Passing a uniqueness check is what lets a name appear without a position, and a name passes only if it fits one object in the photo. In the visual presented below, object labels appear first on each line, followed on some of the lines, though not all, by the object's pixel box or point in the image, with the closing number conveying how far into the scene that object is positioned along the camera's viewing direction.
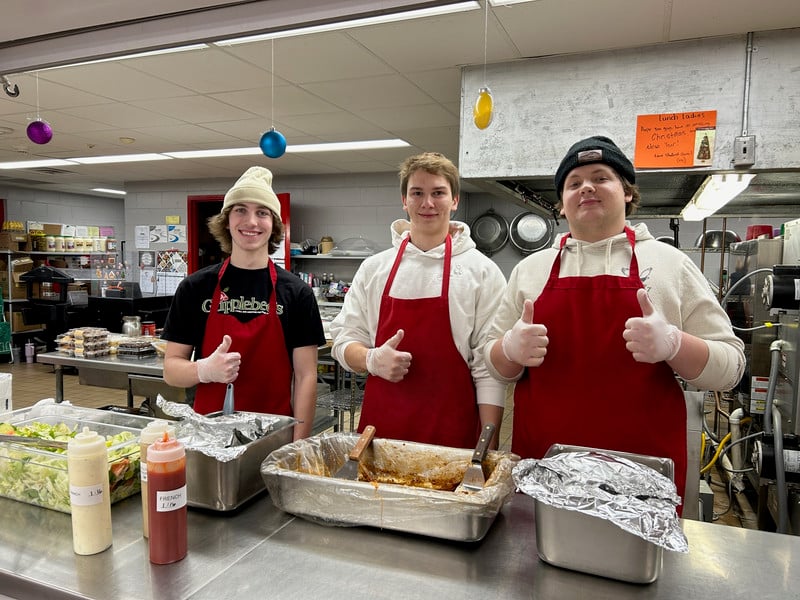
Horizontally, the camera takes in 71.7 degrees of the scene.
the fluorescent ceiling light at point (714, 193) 2.92
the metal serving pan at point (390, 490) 1.11
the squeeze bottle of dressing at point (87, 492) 1.09
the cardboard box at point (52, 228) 9.55
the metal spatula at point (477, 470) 1.22
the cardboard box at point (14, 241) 8.45
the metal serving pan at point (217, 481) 1.25
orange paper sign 2.74
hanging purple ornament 2.50
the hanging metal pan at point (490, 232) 7.39
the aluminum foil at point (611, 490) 0.94
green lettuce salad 1.28
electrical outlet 2.67
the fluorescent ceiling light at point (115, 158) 6.43
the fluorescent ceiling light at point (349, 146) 5.38
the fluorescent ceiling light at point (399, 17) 2.48
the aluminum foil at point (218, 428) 1.31
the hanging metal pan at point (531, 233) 7.20
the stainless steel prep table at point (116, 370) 3.82
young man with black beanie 1.52
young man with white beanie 1.98
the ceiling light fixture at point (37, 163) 6.90
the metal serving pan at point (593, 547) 0.99
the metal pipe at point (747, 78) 2.66
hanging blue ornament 2.56
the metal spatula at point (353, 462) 1.35
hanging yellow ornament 2.07
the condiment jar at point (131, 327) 4.82
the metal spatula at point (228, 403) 1.51
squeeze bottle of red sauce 1.06
